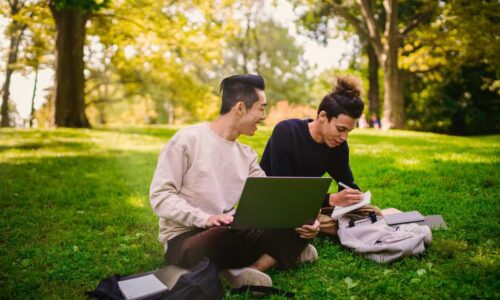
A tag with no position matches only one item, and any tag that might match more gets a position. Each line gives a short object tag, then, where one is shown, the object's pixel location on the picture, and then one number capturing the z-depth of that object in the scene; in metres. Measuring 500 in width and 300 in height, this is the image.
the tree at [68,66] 12.95
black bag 2.63
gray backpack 3.50
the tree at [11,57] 21.44
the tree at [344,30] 19.61
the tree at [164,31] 14.08
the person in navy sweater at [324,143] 3.79
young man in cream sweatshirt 2.90
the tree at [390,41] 16.89
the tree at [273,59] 35.28
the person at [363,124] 22.20
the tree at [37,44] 14.41
